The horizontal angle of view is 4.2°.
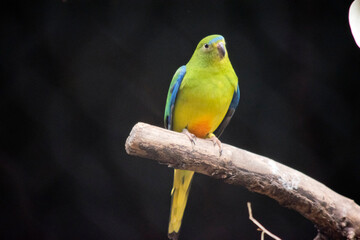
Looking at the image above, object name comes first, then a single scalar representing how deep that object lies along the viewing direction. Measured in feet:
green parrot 15.66
